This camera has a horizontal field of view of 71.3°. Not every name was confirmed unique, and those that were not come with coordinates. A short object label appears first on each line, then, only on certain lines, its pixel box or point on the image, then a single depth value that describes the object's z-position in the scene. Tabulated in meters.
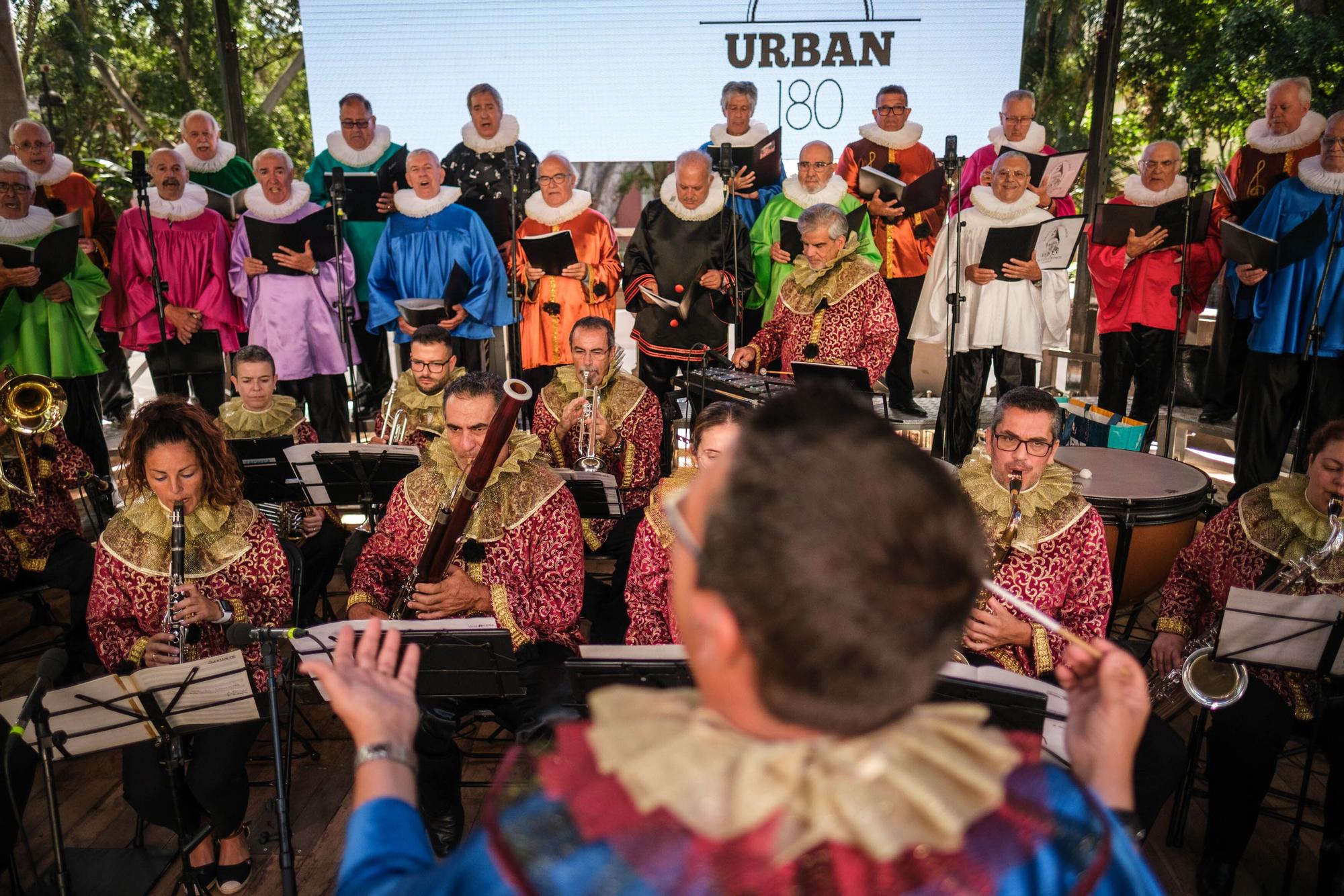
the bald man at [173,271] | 6.88
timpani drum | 4.23
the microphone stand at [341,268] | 6.33
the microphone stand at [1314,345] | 5.31
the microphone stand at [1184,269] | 5.58
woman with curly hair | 3.21
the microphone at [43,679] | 2.38
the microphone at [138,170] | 5.82
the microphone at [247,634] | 2.50
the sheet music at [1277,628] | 2.81
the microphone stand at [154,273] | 6.04
